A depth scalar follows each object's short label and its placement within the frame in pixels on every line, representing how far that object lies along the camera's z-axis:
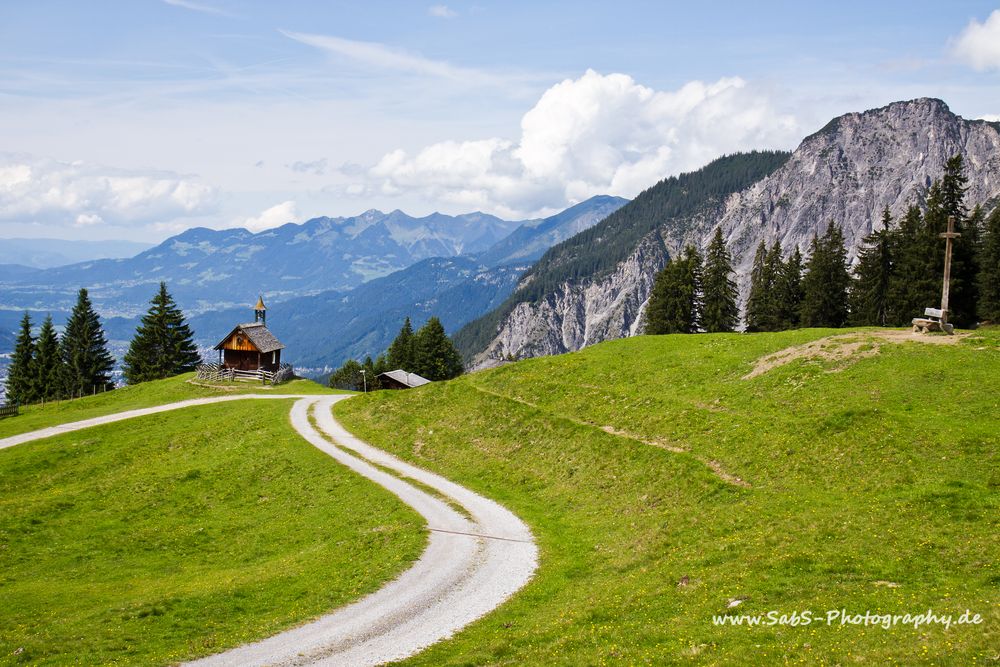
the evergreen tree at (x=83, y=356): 106.38
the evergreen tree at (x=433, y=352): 122.19
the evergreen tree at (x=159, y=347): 102.69
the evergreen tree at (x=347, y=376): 155.88
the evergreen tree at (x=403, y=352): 125.31
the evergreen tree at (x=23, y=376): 103.31
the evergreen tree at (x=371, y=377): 100.25
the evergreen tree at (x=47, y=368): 102.50
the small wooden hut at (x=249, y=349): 84.44
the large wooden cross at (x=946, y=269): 44.03
